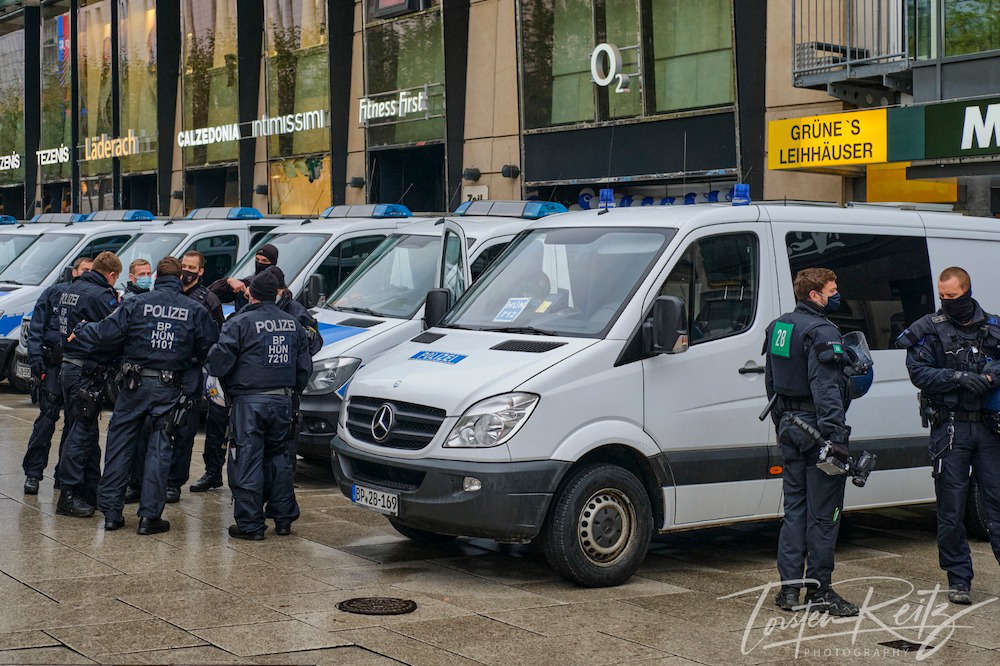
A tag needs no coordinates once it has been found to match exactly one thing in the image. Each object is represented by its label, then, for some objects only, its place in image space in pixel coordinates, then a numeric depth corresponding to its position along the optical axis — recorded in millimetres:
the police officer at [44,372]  9805
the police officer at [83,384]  9125
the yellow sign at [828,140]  14891
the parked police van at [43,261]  16016
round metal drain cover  6699
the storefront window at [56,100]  40062
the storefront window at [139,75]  35428
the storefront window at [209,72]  32062
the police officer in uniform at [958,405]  7172
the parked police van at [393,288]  10273
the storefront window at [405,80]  25297
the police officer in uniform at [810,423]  6754
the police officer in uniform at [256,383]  8414
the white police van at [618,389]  7156
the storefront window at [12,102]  43250
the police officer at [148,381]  8641
